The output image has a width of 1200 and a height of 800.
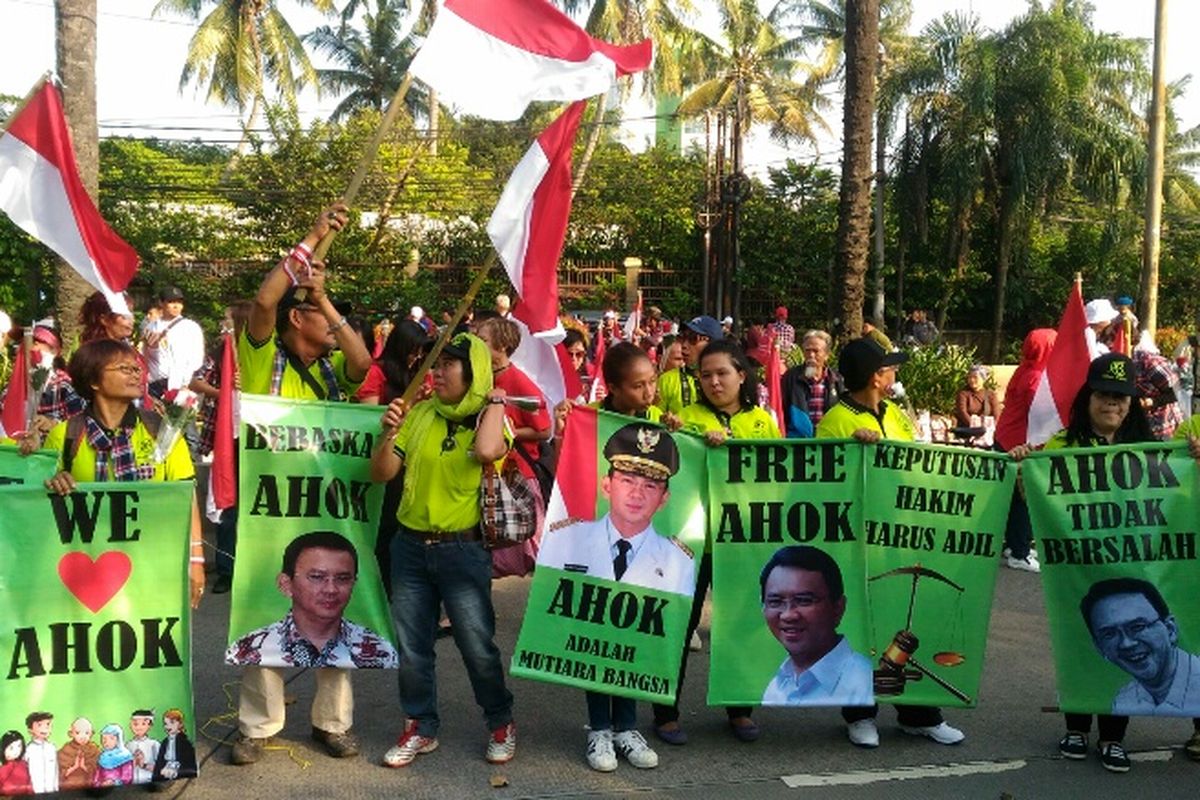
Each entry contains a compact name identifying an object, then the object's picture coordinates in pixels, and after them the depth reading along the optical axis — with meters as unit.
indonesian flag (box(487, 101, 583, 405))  5.45
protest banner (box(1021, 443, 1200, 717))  5.05
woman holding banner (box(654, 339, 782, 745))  5.36
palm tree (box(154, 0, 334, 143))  34.56
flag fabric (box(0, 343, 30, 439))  7.17
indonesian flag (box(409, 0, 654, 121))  5.34
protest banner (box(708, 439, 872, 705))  5.21
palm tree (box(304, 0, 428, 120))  44.00
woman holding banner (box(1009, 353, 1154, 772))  5.14
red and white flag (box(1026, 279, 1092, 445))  6.59
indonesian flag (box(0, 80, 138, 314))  5.27
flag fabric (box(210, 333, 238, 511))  5.23
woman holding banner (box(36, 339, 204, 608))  4.56
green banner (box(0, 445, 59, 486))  4.59
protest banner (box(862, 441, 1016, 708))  5.25
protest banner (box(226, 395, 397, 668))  5.02
